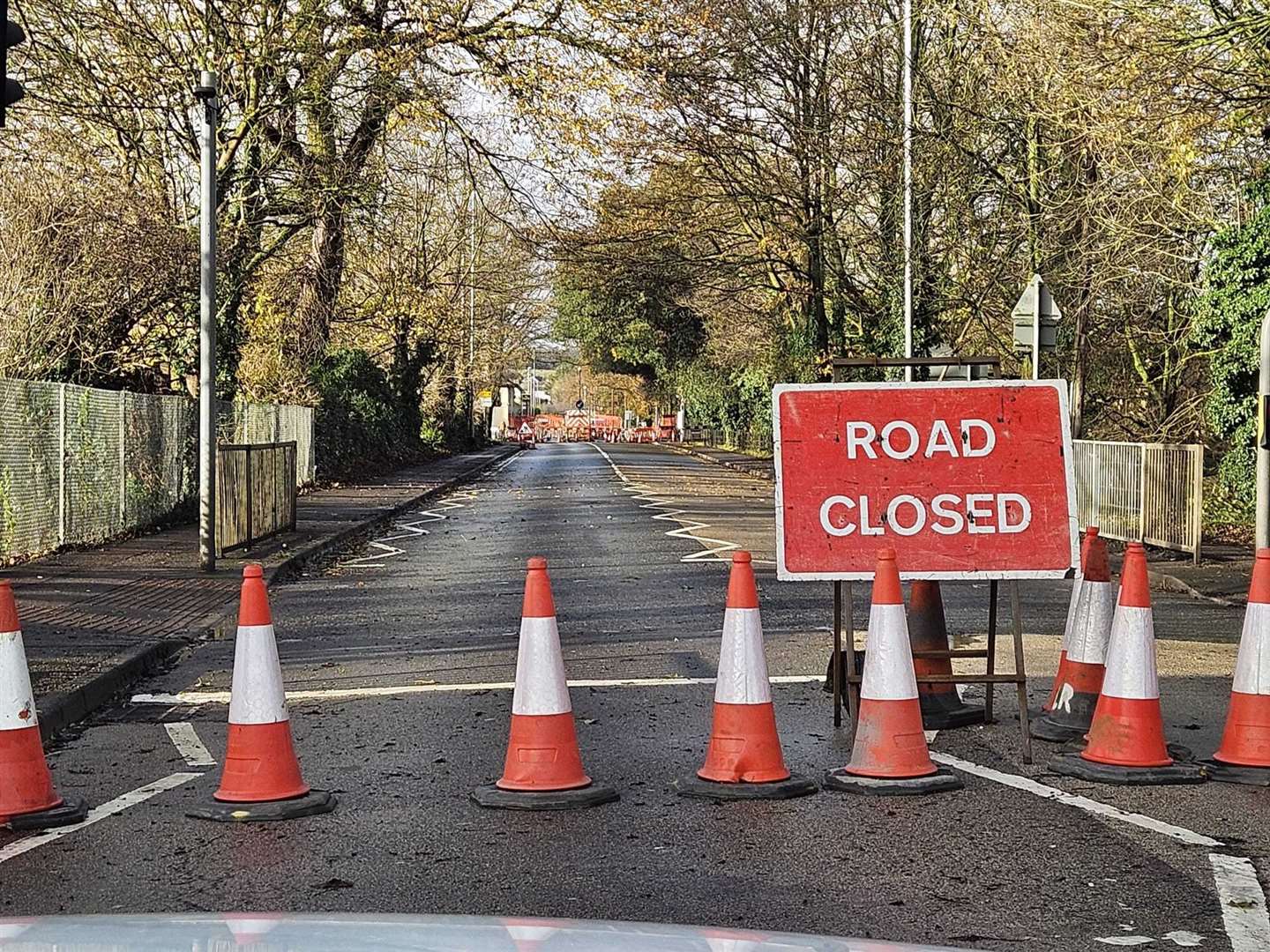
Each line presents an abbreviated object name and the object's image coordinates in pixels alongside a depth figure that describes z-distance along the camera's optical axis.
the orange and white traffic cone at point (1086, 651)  8.52
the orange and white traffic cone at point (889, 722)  7.32
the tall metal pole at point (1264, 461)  14.36
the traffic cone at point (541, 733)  7.06
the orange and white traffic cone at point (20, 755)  6.70
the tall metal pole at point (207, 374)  16.89
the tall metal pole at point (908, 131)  29.67
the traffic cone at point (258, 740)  6.90
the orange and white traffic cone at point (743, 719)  7.29
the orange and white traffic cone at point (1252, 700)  7.59
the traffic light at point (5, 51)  8.93
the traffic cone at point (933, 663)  8.81
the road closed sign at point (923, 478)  8.34
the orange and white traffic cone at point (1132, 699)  7.59
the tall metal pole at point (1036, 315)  22.10
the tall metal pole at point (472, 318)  51.09
